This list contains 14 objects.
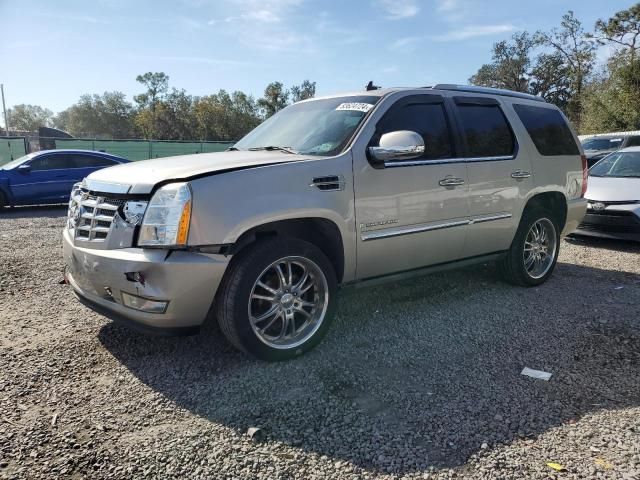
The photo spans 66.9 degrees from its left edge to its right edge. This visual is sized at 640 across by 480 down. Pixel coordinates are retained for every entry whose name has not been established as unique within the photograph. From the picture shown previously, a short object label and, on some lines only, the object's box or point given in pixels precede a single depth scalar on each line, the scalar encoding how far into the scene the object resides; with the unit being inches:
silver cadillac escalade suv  116.5
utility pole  2573.8
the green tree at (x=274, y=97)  2199.8
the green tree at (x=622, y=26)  1348.4
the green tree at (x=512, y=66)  1974.9
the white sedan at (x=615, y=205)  275.0
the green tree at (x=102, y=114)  3417.8
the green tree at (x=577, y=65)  1699.1
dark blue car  445.4
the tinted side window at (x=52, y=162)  454.1
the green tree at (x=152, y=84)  2581.2
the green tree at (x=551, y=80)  1961.9
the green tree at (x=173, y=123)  2260.1
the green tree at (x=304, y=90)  2218.8
